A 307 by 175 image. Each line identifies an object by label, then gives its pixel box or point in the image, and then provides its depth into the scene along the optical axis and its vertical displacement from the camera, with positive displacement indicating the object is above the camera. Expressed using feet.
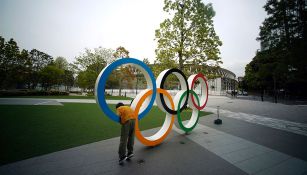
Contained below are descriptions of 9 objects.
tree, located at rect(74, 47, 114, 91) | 115.97 +21.44
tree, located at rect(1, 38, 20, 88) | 96.47 +18.57
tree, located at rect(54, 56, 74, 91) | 174.36 +26.63
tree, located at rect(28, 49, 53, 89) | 149.30 +31.68
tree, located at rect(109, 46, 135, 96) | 112.47 +14.13
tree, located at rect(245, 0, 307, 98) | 37.70 +16.48
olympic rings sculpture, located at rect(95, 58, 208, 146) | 15.91 -1.36
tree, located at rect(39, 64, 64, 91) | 131.97 +12.19
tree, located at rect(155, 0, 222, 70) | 47.26 +17.95
